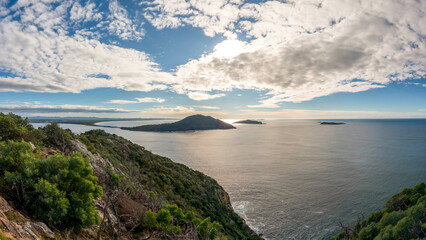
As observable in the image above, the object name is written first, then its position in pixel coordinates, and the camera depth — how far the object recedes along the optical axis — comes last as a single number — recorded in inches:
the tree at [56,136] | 912.4
